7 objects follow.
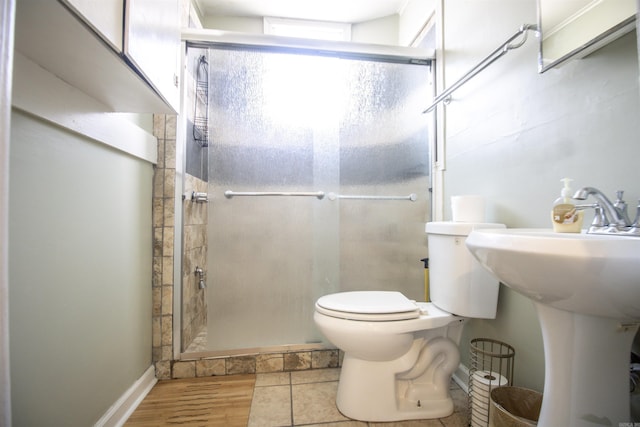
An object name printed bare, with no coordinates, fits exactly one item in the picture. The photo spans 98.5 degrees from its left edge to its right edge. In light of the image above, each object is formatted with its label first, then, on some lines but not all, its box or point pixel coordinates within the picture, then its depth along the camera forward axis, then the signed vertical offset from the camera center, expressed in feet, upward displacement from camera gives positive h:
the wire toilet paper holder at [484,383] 3.31 -1.99
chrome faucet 2.22 +0.05
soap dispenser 2.47 +0.06
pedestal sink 1.56 -0.57
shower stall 4.94 +0.73
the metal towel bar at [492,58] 3.03 +2.09
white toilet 3.50 -1.52
